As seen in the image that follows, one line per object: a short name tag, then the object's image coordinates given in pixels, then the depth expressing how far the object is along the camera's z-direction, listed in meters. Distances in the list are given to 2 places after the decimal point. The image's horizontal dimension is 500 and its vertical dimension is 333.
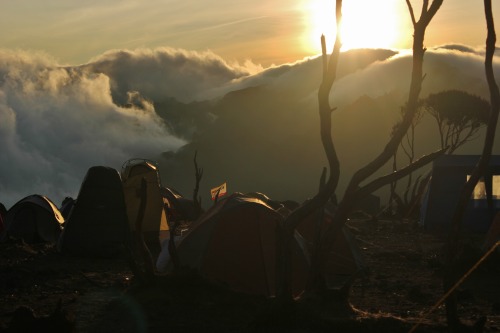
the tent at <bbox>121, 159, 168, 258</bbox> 24.19
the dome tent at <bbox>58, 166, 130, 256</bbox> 20.80
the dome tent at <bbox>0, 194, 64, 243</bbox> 25.69
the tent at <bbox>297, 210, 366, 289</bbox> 17.92
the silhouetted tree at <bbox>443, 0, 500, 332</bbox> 11.07
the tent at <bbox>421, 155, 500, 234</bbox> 28.77
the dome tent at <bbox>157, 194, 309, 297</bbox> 14.70
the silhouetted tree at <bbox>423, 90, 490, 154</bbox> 49.91
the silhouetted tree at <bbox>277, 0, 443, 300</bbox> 11.71
